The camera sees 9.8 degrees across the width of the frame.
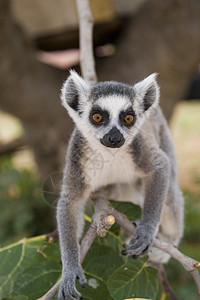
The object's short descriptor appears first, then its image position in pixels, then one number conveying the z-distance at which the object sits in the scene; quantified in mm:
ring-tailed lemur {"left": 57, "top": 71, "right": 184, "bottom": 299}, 1160
